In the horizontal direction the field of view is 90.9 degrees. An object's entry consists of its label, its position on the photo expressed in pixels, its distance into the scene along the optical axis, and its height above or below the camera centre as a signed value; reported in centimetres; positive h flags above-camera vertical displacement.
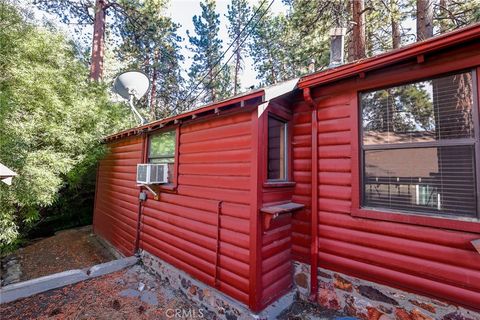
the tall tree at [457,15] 577 +465
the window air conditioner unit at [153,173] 459 -2
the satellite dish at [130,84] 634 +239
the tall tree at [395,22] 630 +454
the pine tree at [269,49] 1464 +840
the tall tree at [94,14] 989 +705
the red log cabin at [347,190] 231 -18
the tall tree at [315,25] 715 +498
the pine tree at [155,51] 1122 +685
